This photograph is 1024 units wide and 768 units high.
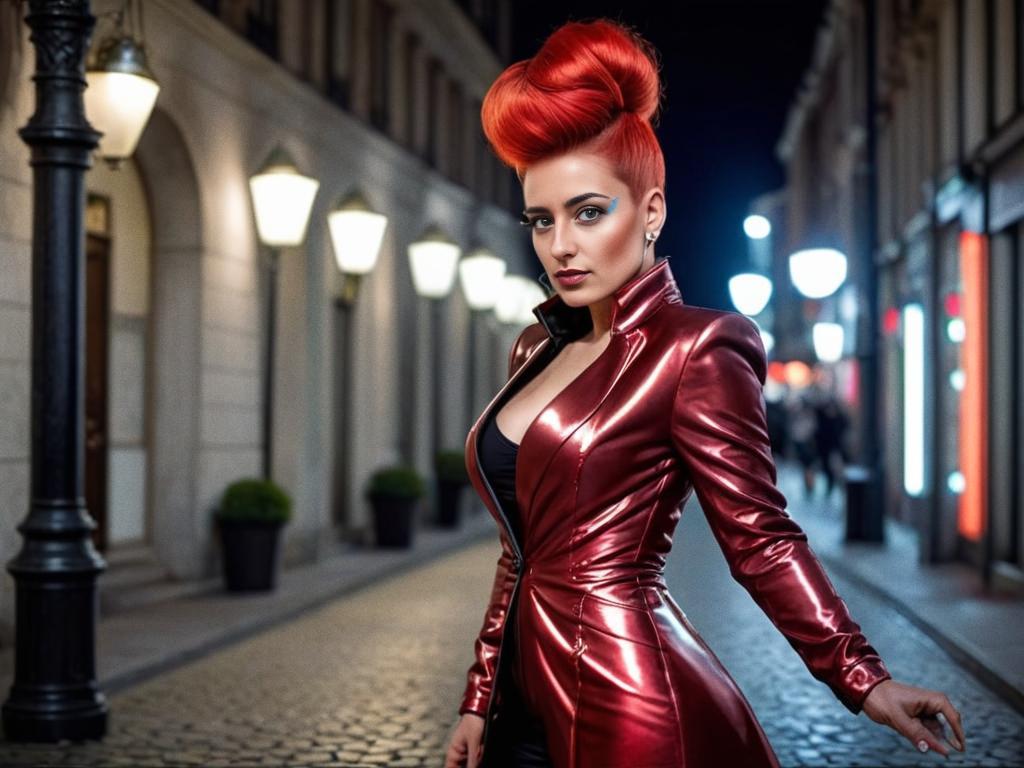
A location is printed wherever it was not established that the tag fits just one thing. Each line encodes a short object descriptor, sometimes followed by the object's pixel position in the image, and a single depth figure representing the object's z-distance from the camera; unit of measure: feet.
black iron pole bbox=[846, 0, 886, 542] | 58.90
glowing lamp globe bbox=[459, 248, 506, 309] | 63.31
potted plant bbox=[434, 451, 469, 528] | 71.97
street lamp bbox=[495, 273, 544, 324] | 80.79
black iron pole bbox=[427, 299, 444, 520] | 76.84
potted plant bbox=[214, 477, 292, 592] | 43.60
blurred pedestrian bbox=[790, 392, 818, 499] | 93.25
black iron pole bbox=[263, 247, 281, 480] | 41.37
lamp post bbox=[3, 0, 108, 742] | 23.47
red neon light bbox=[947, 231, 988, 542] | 46.42
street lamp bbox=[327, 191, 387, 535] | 44.04
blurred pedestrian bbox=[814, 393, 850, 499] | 91.09
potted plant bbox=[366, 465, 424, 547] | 59.82
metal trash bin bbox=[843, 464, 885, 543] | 58.80
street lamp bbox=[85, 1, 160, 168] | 31.12
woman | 7.95
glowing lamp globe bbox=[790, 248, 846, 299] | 63.82
